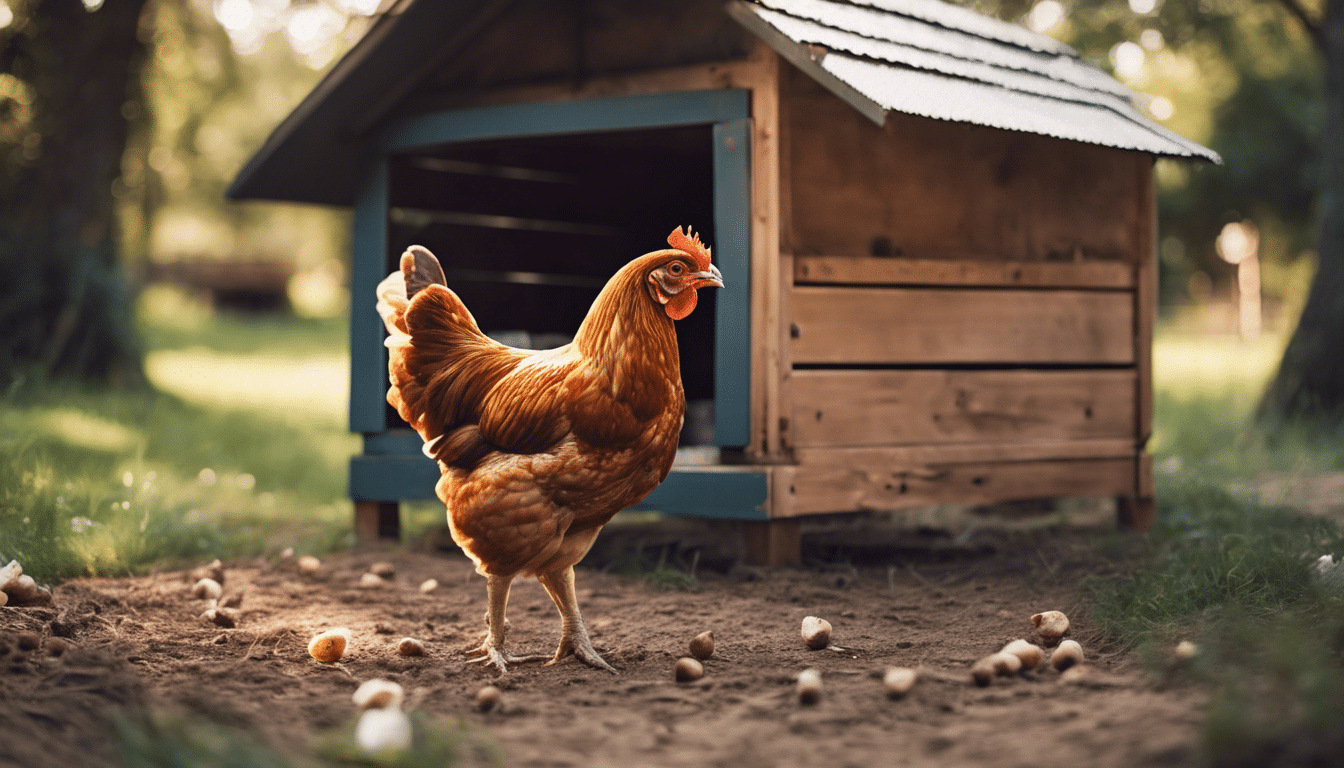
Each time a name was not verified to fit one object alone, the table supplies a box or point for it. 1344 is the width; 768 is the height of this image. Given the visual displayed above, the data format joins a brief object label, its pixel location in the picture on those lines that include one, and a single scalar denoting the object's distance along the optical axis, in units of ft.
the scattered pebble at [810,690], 9.23
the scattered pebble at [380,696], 9.19
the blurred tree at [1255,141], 28.09
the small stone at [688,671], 10.40
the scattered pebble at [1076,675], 9.66
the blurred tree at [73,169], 30.14
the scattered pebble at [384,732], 7.45
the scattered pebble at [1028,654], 10.10
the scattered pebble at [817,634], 11.59
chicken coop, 15.99
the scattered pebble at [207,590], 14.35
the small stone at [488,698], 9.45
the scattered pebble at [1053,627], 11.44
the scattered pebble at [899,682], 9.30
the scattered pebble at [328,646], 11.42
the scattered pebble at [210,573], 15.79
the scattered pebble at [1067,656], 10.15
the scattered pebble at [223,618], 13.01
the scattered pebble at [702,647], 11.19
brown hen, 10.98
